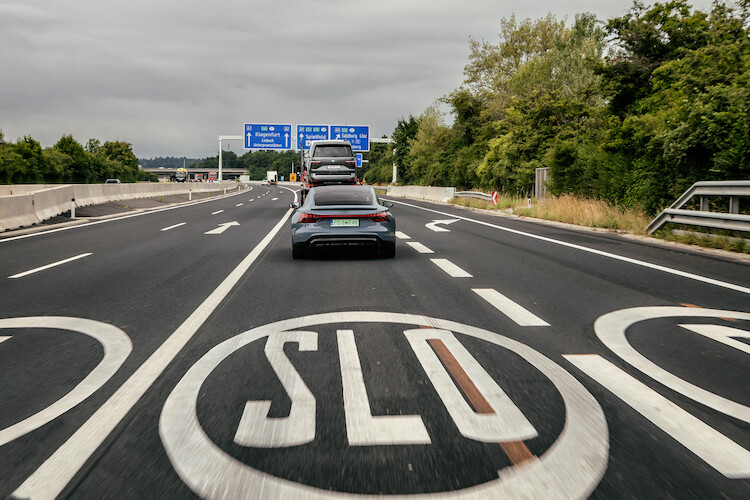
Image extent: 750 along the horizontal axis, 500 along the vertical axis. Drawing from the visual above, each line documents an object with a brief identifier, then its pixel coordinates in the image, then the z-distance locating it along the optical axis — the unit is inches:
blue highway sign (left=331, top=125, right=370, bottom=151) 2363.4
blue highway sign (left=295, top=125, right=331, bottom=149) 2341.3
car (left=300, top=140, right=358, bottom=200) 968.9
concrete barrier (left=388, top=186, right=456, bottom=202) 1664.7
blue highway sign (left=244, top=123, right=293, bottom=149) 2332.7
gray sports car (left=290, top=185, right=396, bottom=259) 421.4
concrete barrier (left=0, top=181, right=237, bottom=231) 704.4
